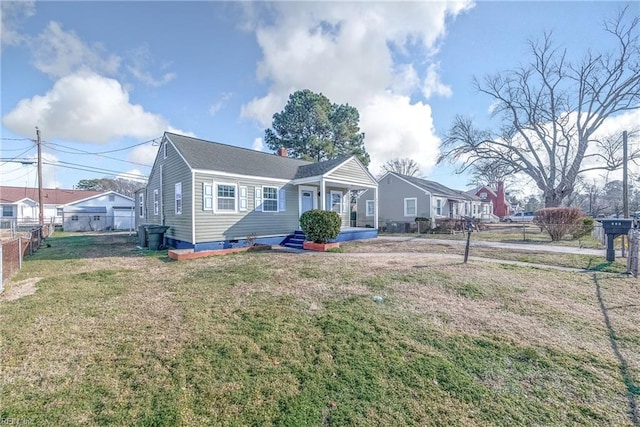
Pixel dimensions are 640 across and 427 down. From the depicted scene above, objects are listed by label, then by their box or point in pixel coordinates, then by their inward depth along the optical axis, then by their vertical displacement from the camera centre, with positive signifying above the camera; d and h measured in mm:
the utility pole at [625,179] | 16733 +1969
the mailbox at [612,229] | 7814 -536
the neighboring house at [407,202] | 22516 +1019
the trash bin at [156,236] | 12031 -862
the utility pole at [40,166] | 20266 +3939
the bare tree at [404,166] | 50525 +8822
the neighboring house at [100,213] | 28250 +497
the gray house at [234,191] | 10906 +1172
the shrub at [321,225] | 11508 -451
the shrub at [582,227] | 14188 -858
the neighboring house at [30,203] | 31219 +1860
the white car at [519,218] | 42128 -954
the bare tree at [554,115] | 23616 +9569
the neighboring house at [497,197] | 46219 +2595
